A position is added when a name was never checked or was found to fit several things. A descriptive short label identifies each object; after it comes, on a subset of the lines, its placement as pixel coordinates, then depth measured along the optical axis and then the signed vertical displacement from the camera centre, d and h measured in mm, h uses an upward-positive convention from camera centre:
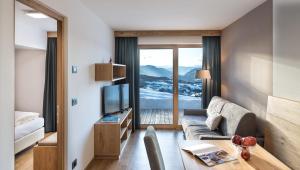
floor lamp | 3910 +246
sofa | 2453 -651
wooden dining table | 1342 -652
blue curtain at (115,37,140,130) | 4229 +649
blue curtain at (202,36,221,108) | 4183 +537
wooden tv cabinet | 2943 -977
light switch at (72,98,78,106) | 2232 -224
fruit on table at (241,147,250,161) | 1454 -603
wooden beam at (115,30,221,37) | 4123 +1270
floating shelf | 3046 +235
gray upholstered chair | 1207 -494
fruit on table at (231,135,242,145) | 1498 -499
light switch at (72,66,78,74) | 2221 +208
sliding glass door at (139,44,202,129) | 4354 +42
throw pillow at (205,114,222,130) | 2934 -646
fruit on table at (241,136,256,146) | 1459 -497
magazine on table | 1423 -627
